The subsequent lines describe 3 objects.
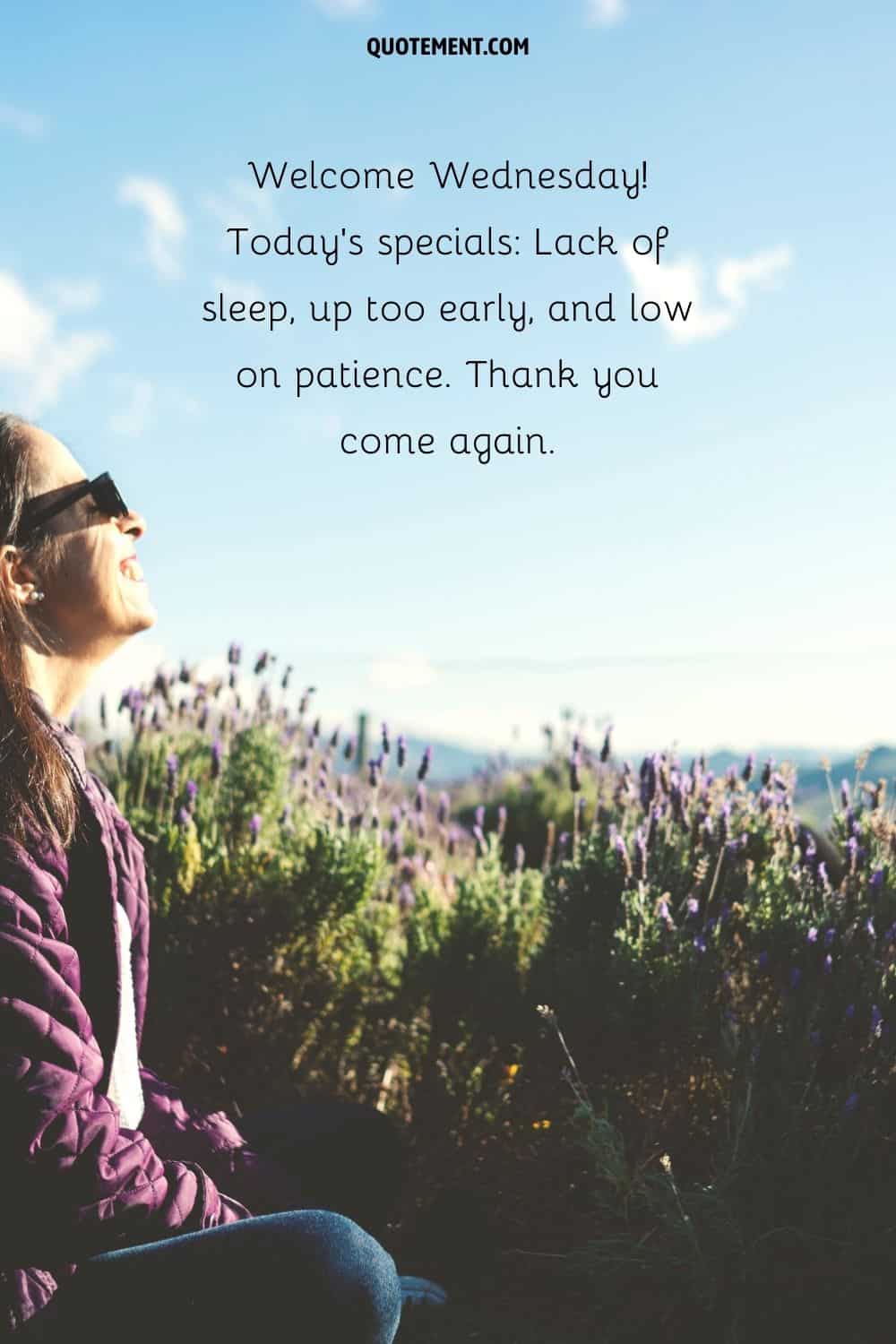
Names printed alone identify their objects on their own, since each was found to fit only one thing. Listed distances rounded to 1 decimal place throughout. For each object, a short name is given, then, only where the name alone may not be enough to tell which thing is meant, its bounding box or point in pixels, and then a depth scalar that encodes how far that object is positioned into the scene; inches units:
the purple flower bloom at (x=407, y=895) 150.9
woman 62.4
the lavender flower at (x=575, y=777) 131.7
